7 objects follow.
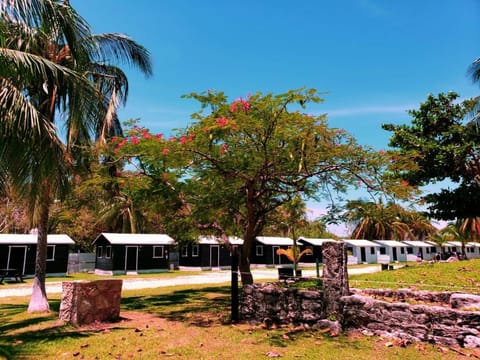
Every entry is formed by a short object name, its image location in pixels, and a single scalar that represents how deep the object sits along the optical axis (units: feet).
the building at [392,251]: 140.05
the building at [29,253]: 77.36
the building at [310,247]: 130.62
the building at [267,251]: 121.10
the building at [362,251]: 133.59
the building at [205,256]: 108.27
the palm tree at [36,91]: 21.65
